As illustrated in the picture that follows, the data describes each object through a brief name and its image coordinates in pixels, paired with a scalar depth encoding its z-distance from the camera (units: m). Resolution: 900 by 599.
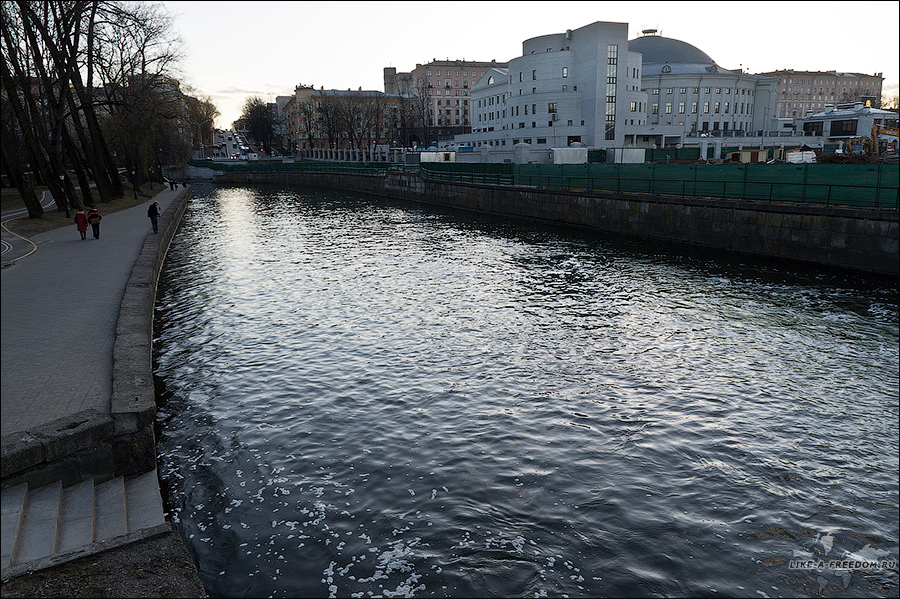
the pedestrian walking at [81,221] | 27.94
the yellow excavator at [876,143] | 62.56
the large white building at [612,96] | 91.19
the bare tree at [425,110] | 137.62
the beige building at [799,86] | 195.88
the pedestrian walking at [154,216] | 29.55
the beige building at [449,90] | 161.38
